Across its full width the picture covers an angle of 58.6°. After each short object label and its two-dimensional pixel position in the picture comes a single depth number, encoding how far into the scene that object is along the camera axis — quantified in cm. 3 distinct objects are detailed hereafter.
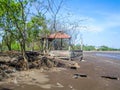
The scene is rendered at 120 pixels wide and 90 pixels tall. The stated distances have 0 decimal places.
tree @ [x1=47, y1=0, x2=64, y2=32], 1085
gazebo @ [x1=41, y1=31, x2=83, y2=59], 1243
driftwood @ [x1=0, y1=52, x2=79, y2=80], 787
